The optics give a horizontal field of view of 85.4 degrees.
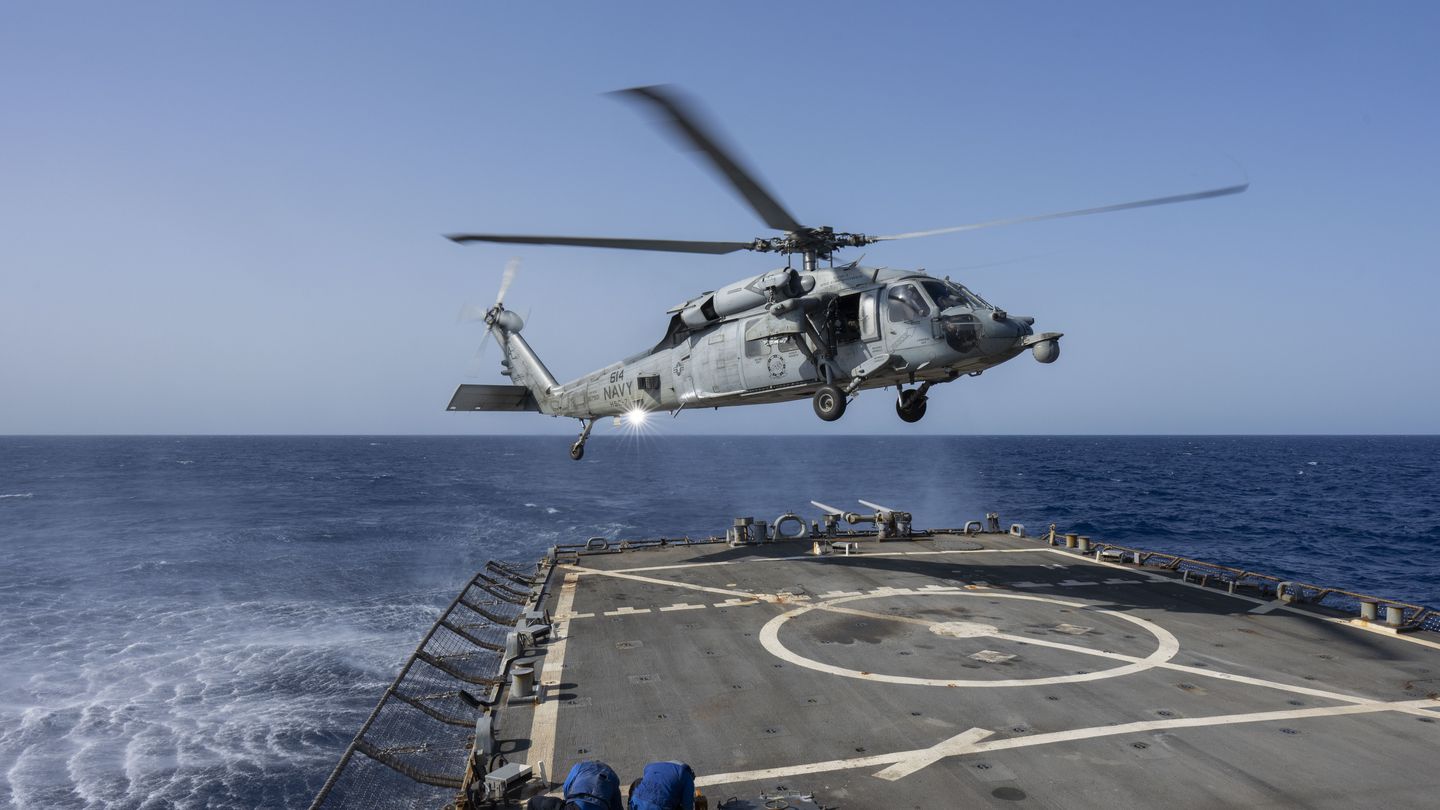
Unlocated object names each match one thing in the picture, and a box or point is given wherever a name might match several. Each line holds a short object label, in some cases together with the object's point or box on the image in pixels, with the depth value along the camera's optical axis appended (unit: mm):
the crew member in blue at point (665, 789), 6910
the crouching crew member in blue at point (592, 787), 6934
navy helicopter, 18734
